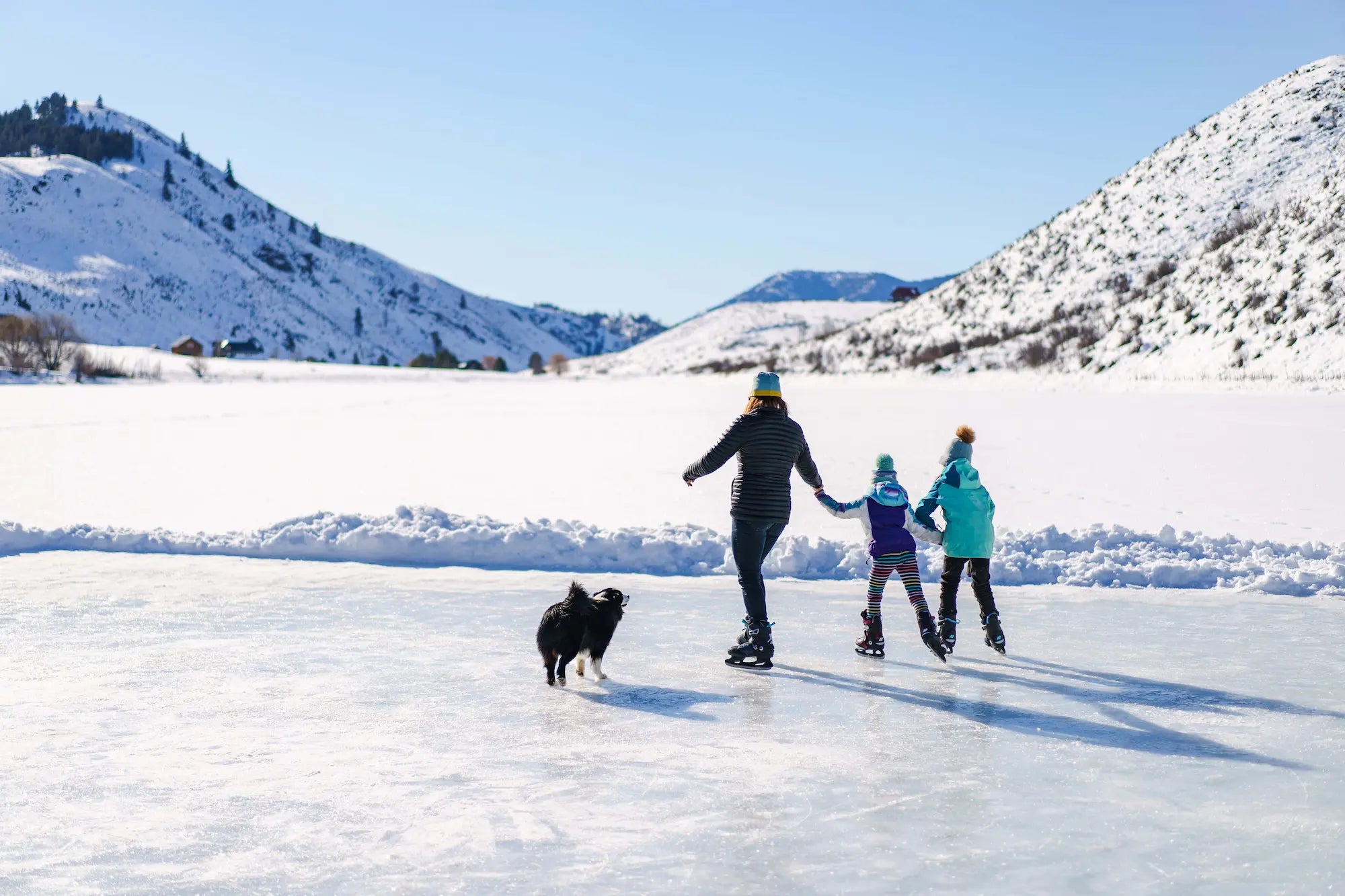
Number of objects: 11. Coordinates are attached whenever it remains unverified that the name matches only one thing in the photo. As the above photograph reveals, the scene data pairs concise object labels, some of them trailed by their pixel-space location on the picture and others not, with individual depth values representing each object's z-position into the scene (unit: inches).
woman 277.9
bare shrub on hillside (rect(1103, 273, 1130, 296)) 2684.5
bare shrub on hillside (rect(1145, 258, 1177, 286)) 2578.7
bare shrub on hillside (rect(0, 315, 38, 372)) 2805.1
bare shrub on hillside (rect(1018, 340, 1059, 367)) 2181.3
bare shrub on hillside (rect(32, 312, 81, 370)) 3016.7
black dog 258.1
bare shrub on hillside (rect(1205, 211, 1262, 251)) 2487.8
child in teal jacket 294.7
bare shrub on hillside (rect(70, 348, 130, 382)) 2819.9
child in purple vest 289.7
